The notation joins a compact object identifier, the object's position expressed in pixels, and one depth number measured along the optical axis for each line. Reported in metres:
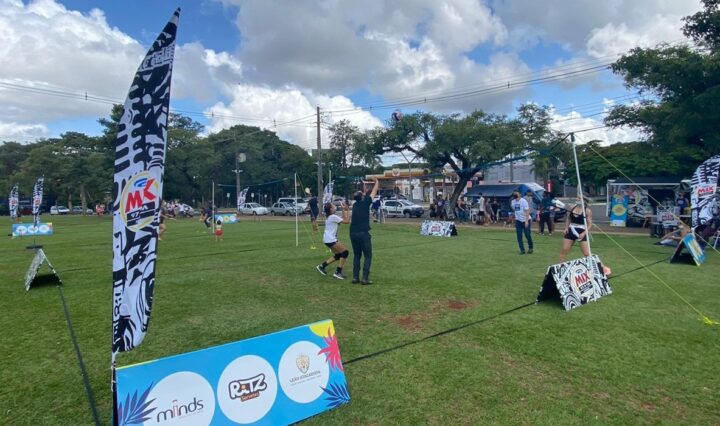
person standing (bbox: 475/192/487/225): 25.65
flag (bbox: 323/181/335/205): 22.79
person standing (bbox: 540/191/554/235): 18.14
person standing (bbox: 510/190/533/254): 11.67
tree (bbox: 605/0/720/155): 14.49
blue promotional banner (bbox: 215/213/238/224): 31.13
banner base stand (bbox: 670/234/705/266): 10.00
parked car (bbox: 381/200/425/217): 34.97
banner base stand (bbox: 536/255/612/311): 6.30
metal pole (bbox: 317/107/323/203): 34.22
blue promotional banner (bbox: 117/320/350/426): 2.71
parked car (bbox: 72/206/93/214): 63.02
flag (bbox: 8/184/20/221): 21.09
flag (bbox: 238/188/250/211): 31.67
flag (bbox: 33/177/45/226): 17.17
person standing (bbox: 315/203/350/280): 8.96
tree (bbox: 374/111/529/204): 27.12
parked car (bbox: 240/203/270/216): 42.69
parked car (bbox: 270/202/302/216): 42.29
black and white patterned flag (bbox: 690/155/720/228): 11.24
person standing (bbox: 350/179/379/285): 8.14
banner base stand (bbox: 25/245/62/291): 8.20
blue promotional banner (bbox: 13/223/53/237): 19.48
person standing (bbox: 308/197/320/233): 21.83
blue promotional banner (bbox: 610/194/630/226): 21.81
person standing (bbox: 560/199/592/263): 8.53
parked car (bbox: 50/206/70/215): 61.56
